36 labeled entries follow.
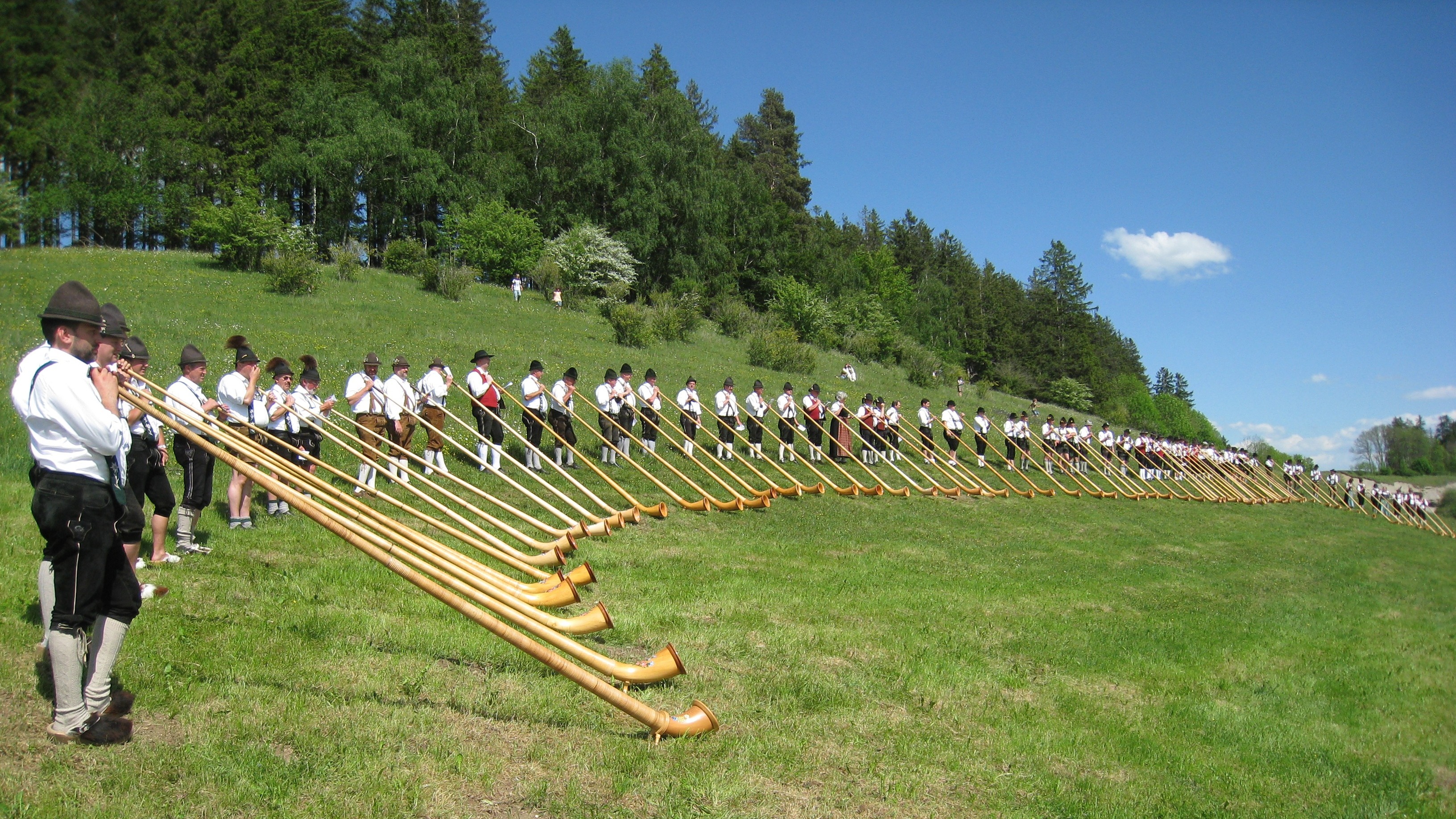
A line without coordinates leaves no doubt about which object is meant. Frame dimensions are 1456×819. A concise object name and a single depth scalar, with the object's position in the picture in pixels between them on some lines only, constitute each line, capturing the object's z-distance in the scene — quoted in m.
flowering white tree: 48.06
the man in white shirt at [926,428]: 25.83
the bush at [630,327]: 34.34
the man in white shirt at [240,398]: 9.50
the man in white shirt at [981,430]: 27.39
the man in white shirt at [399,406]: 13.78
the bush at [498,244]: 49.91
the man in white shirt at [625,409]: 18.41
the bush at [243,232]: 35.59
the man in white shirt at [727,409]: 21.44
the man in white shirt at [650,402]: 19.80
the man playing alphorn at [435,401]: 14.56
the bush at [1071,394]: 82.38
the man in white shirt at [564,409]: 16.92
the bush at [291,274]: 31.55
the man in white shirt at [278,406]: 10.93
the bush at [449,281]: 39.94
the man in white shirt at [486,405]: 15.53
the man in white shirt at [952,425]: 27.02
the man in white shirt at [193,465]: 8.29
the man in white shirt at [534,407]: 16.50
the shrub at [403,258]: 44.97
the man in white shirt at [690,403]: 20.09
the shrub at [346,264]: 37.91
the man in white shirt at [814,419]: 23.75
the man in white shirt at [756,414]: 22.42
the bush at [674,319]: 37.38
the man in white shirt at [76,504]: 4.50
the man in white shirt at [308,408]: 11.80
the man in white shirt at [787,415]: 22.12
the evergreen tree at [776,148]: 85.12
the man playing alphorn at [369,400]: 13.51
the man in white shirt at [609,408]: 18.17
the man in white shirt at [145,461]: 7.21
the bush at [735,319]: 45.56
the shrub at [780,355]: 38.81
